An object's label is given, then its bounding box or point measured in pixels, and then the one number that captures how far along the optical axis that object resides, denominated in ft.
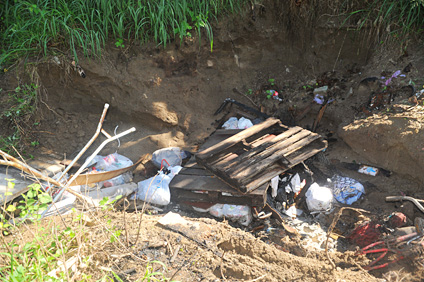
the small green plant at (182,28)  15.42
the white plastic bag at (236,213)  11.75
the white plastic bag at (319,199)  12.05
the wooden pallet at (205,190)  11.65
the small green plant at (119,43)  15.44
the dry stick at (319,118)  15.26
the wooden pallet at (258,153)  11.94
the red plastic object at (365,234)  10.28
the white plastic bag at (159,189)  12.28
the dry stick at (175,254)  8.39
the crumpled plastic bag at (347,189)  12.44
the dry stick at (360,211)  10.04
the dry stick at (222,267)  7.95
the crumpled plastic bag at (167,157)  14.33
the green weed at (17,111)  14.25
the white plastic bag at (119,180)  13.10
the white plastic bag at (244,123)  15.58
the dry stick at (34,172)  7.44
